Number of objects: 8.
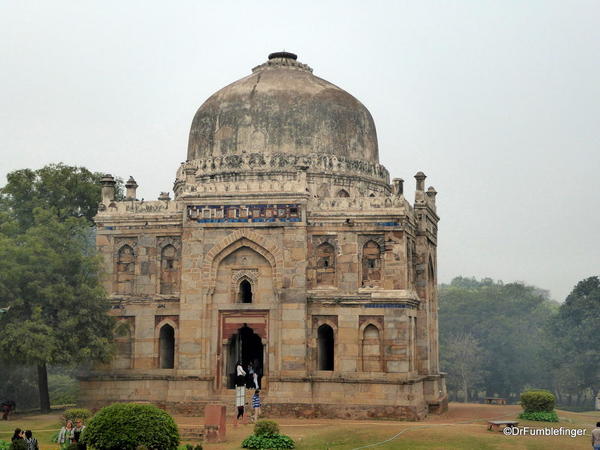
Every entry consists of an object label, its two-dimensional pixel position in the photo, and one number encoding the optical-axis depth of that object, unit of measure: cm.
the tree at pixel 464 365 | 5862
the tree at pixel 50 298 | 2859
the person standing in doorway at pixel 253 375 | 2815
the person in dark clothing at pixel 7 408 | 2976
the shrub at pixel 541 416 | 2934
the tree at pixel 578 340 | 5497
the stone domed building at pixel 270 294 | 2917
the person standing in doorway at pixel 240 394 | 2675
